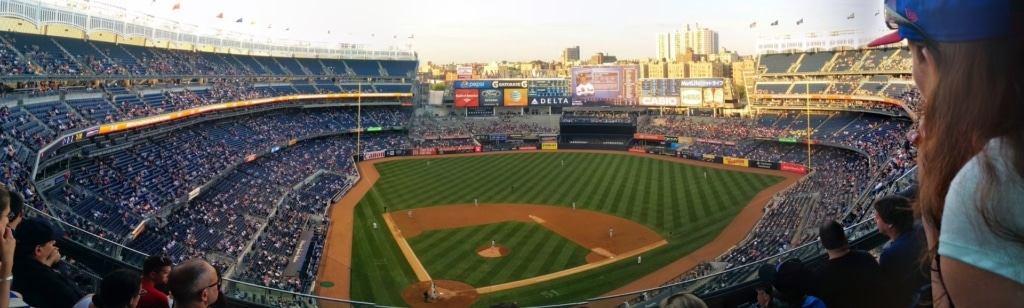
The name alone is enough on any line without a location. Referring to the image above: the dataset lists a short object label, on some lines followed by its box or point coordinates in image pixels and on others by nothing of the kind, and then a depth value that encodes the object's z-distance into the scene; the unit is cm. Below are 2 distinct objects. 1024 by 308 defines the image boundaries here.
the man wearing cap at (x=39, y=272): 480
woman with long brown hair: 129
